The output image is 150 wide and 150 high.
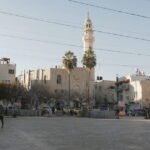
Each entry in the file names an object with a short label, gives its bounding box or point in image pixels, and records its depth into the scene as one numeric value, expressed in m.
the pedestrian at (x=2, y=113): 16.52
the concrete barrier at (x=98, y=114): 36.52
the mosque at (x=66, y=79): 56.18
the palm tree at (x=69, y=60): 52.39
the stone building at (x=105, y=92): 63.43
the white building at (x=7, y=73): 53.20
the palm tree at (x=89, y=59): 51.91
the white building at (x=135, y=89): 55.52
